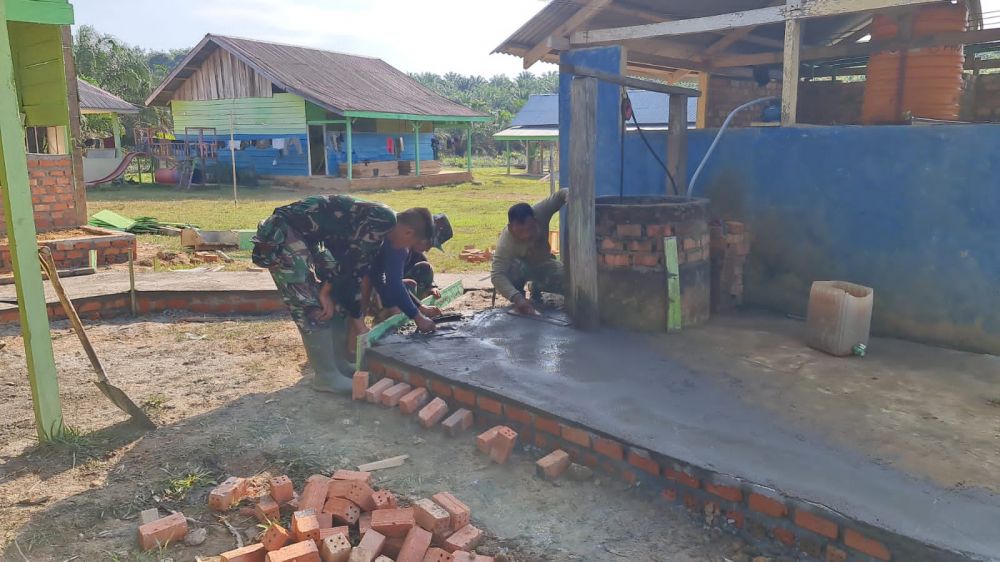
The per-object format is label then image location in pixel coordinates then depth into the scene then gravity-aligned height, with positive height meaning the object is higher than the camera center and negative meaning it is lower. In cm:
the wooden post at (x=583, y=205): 446 -22
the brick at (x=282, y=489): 305 -137
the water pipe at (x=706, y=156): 533 +10
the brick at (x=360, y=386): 429 -130
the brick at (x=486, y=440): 345 -131
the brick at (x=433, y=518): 278 -137
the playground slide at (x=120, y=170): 2014 +10
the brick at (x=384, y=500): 294 -138
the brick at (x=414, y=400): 398 -129
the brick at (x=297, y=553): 253 -137
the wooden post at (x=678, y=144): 557 +20
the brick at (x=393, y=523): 277 -138
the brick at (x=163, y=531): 274 -140
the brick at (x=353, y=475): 305 -132
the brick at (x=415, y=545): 262 -140
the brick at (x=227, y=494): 306 -140
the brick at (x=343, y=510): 292 -140
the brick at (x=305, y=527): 268 -135
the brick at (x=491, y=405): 364 -122
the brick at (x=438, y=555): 260 -142
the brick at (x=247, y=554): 257 -140
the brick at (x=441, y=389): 394 -122
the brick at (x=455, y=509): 283 -137
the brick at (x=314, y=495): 295 -136
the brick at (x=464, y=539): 270 -142
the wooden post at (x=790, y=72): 542 +75
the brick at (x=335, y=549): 262 -140
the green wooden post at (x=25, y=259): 336 -41
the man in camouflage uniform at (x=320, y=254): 425 -51
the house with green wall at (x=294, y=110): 2147 +197
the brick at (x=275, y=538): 265 -137
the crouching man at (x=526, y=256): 534 -68
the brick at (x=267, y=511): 297 -143
